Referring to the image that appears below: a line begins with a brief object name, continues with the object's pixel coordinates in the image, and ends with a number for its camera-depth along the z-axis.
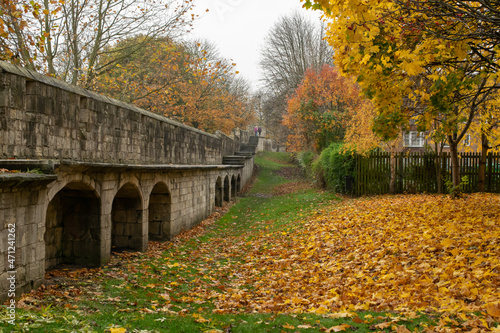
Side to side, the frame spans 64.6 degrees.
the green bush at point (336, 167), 16.61
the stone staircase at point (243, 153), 23.42
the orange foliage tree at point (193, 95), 17.44
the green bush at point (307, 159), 25.10
